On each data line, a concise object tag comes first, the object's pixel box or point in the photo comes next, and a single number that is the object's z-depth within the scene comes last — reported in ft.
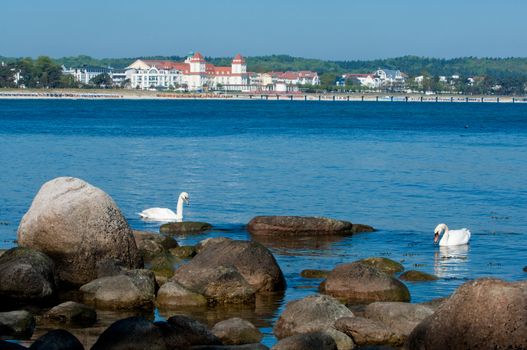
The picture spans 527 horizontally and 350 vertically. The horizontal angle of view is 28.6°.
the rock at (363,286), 55.47
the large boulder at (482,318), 38.14
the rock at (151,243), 67.62
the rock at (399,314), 47.21
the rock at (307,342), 42.11
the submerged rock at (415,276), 63.46
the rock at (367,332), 45.93
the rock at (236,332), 46.26
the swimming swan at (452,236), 79.46
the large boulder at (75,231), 58.39
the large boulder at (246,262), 57.88
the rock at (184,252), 69.29
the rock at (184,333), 43.98
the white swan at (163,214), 91.04
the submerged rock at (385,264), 66.18
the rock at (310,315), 47.67
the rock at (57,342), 41.19
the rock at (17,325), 47.03
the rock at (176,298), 54.60
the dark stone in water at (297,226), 82.94
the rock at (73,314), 50.57
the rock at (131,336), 42.32
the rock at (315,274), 64.13
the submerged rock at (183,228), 83.92
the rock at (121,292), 54.40
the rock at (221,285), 55.52
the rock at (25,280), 55.01
